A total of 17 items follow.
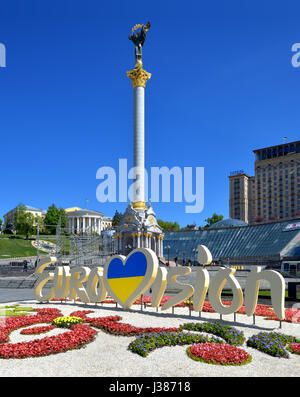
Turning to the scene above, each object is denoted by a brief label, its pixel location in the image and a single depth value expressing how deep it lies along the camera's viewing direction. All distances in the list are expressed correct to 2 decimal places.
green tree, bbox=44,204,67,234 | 130.50
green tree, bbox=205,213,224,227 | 146.88
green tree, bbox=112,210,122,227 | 138.80
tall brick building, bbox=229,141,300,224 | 137.00
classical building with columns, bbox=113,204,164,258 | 58.41
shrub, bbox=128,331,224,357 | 12.86
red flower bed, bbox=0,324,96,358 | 12.23
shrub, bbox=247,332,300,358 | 12.27
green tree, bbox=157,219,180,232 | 153.06
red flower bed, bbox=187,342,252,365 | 11.37
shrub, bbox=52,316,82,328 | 16.91
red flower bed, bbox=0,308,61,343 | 15.69
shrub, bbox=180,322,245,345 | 13.74
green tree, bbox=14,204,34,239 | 114.12
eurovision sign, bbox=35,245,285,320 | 16.69
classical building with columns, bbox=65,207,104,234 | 158.00
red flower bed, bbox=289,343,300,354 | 12.42
